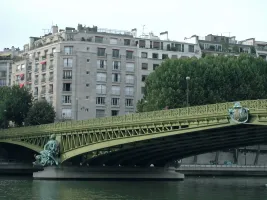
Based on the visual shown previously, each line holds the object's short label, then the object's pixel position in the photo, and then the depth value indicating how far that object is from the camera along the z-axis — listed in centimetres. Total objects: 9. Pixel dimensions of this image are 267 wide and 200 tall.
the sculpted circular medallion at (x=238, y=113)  5769
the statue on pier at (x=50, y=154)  8219
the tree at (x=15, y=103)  11862
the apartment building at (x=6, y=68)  15288
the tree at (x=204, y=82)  10188
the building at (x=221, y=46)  14188
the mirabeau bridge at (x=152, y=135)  6138
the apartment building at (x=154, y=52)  12950
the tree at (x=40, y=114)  11506
